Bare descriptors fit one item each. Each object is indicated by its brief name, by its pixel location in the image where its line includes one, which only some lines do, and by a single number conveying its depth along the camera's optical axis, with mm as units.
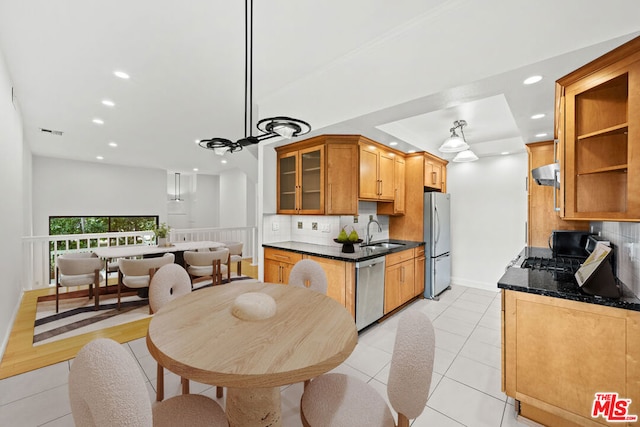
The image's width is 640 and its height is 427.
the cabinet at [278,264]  3209
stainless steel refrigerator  3922
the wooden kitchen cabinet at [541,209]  3111
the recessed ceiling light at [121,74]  2521
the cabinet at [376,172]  3281
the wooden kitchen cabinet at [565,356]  1417
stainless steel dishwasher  2764
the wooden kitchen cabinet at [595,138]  1457
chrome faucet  3732
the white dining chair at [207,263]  4055
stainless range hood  2021
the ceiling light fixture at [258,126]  1544
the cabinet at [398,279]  3199
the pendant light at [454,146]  2914
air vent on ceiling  4215
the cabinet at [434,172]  4051
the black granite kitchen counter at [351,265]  2771
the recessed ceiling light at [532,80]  1684
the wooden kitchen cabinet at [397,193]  3924
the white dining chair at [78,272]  3371
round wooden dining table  979
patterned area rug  2908
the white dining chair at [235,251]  4863
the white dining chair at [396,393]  986
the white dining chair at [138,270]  3375
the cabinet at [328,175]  3195
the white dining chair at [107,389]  731
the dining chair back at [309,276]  2092
